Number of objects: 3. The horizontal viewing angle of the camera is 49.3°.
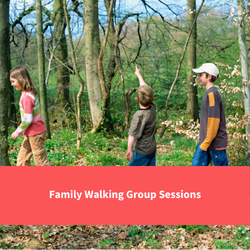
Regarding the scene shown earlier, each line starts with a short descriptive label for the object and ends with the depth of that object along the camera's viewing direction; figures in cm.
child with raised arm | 369
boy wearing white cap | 348
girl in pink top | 397
